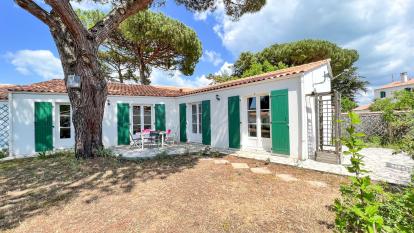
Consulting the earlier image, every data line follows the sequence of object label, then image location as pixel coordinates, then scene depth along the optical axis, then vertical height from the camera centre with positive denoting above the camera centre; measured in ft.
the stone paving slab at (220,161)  22.21 -4.61
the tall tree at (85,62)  20.67 +5.97
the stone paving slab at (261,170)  18.41 -4.75
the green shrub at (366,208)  5.49 -2.75
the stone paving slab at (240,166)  20.12 -4.68
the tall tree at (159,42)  47.42 +18.65
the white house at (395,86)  93.65 +13.38
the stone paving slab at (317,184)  14.69 -4.83
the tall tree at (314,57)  61.77 +18.03
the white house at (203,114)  23.38 +0.74
